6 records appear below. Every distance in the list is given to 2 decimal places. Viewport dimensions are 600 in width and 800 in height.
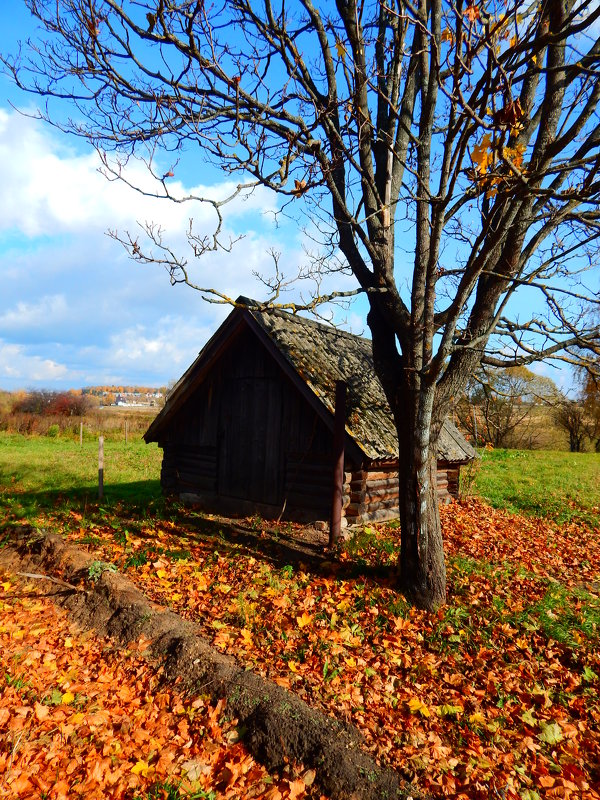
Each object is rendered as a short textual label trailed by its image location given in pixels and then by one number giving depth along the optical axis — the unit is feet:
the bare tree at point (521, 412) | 97.89
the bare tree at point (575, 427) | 112.57
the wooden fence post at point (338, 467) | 29.14
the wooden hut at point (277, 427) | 32.78
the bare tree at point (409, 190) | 18.75
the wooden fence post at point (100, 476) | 42.16
